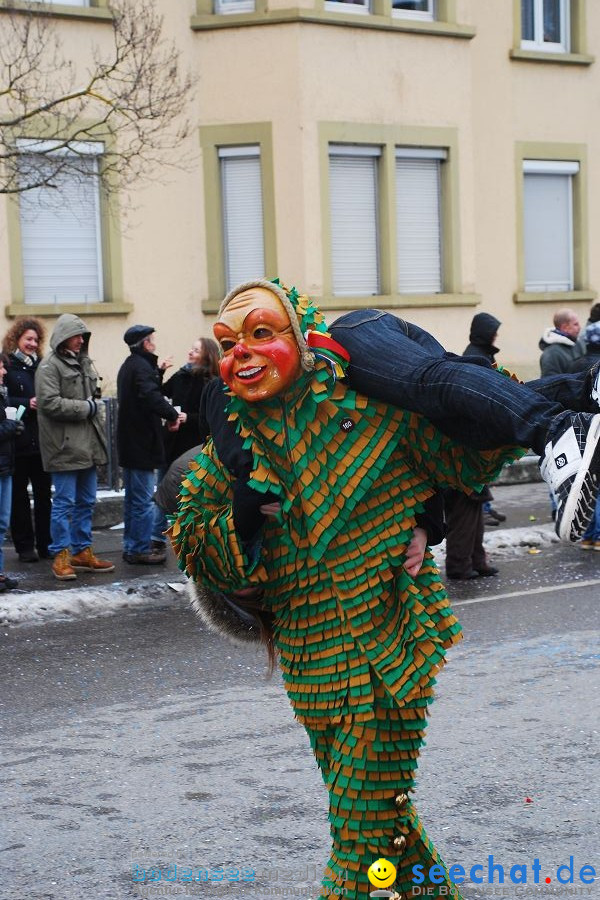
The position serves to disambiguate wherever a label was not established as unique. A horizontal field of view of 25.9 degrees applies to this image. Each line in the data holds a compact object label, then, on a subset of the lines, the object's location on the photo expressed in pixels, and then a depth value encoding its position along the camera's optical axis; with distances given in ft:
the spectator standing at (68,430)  31.94
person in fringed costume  10.27
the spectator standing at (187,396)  32.94
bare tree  38.47
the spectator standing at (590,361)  20.08
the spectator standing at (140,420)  33.37
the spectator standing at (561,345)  37.73
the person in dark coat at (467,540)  31.17
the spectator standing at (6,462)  30.58
